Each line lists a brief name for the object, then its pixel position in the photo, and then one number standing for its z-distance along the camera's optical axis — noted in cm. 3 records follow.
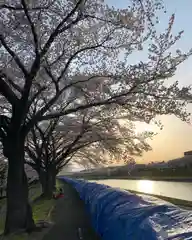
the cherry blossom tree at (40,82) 622
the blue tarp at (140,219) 340
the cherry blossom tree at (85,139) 1362
